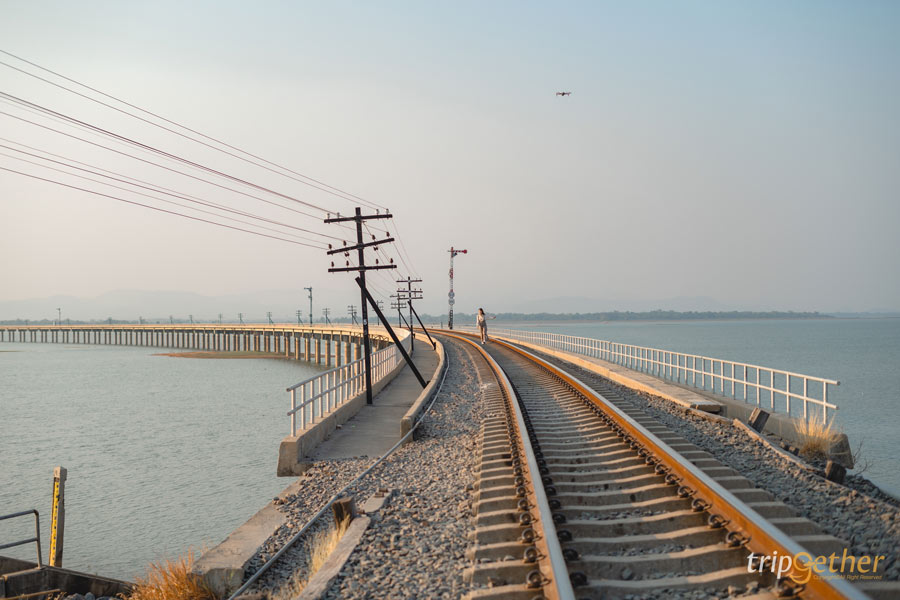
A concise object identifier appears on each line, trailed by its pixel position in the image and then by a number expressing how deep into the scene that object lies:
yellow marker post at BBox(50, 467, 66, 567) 11.61
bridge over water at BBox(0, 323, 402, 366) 85.00
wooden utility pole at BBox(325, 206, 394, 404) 20.16
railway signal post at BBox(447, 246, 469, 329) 70.56
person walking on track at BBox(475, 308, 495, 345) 37.74
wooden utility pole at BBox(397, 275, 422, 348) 71.76
